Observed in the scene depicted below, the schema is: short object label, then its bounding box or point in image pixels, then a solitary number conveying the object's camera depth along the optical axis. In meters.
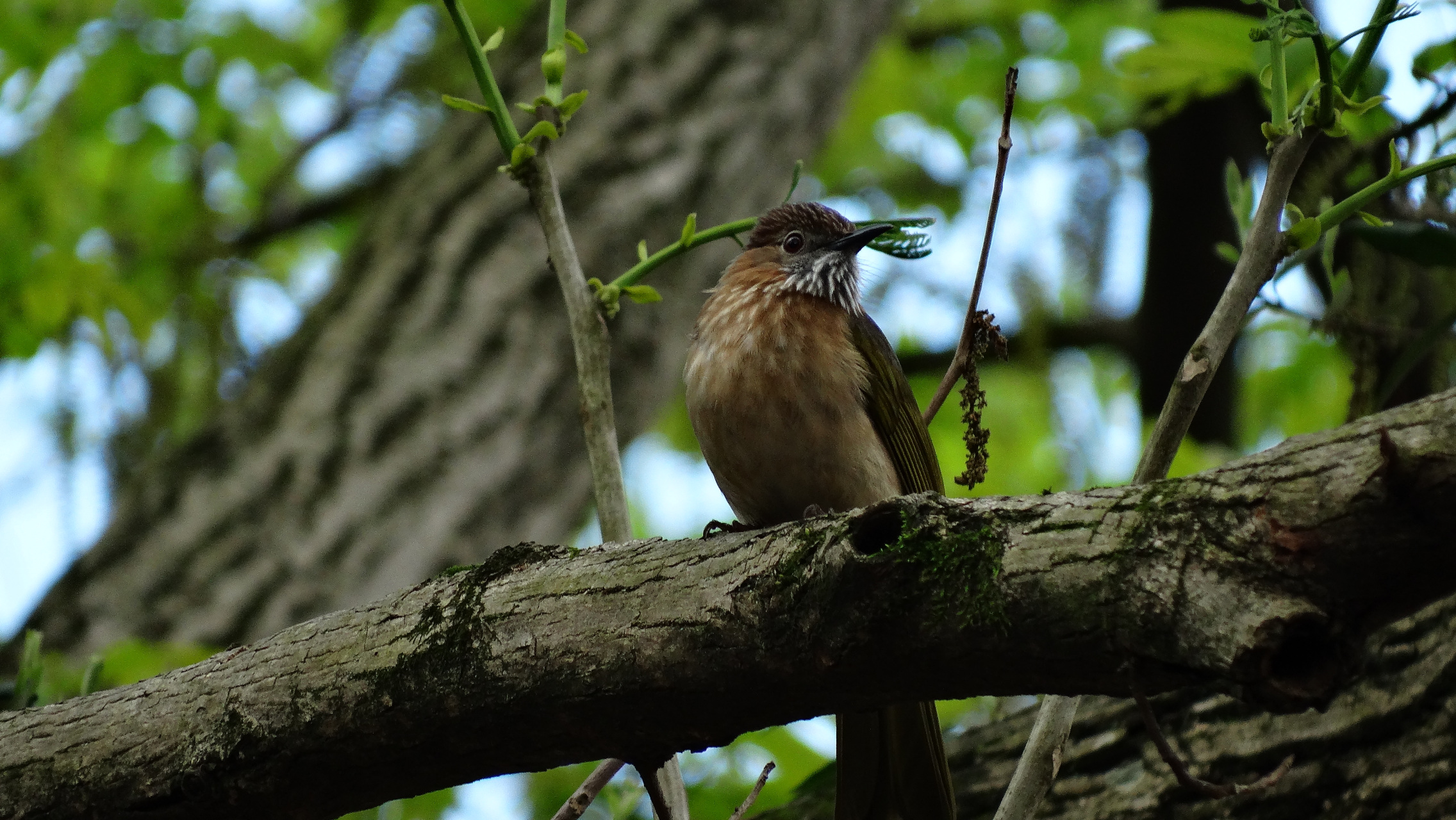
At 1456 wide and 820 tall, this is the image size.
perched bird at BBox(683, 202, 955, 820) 7.56
